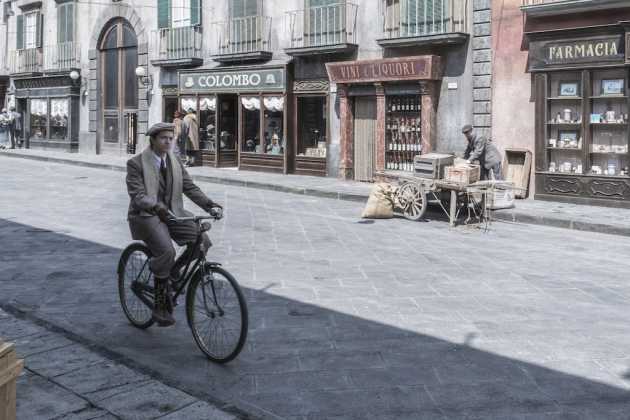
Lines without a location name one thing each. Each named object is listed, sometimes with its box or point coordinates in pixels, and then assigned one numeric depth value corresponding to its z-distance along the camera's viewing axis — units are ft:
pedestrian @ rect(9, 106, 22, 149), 103.14
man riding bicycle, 16.87
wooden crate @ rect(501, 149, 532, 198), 51.08
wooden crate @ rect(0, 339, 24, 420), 8.54
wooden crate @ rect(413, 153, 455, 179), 41.34
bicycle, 15.75
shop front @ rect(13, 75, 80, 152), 96.32
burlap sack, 41.73
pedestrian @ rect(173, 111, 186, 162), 73.15
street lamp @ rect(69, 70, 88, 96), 94.09
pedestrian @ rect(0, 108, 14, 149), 102.22
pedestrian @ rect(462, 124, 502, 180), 45.76
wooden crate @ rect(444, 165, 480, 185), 39.40
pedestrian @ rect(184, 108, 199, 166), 75.46
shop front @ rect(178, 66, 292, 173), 69.46
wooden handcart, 39.37
